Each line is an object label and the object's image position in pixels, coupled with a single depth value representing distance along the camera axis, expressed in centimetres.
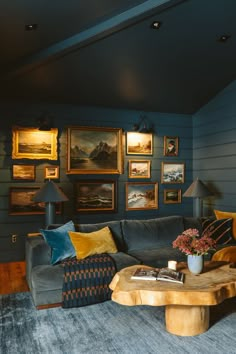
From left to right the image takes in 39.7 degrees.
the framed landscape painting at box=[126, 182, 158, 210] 628
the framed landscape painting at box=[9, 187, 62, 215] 540
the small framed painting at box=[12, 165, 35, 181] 544
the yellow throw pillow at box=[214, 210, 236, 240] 494
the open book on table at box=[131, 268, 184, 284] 288
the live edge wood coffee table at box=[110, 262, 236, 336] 262
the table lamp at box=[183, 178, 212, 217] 575
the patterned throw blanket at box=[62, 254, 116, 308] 345
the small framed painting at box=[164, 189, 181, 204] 659
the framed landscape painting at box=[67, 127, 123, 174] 584
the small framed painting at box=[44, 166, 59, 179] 564
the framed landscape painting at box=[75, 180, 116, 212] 585
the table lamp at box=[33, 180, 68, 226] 452
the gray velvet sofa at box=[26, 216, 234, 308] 346
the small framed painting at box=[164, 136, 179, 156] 662
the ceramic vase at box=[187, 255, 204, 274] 306
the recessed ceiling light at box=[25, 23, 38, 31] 361
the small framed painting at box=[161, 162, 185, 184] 658
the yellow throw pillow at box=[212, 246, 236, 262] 407
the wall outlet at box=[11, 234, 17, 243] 543
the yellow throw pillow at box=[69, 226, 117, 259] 385
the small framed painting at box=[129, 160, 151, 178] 630
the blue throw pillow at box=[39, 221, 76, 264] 375
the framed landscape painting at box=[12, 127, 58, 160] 543
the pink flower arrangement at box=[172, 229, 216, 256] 303
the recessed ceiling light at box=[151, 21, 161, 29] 400
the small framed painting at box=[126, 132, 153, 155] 631
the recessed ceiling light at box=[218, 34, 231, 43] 443
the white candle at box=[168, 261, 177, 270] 322
